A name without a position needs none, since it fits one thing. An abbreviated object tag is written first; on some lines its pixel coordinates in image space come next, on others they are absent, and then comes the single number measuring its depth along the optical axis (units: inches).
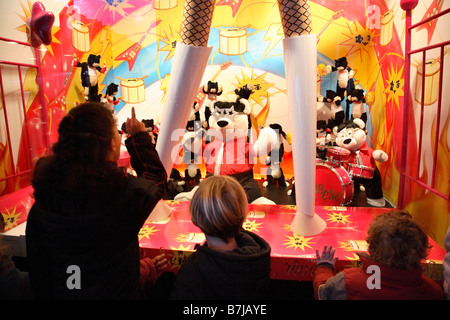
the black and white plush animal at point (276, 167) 87.1
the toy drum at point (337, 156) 68.1
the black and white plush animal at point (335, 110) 83.9
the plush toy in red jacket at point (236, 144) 68.4
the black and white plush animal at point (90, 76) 85.4
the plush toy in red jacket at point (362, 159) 69.8
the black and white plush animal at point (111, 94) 91.6
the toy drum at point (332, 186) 64.2
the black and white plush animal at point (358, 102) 79.5
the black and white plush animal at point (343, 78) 82.6
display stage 40.4
